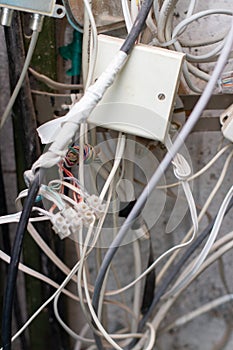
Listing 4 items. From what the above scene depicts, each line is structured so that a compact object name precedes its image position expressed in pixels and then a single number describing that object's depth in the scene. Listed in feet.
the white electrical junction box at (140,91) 2.44
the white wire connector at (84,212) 2.41
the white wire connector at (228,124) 2.59
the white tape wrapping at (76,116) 2.32
